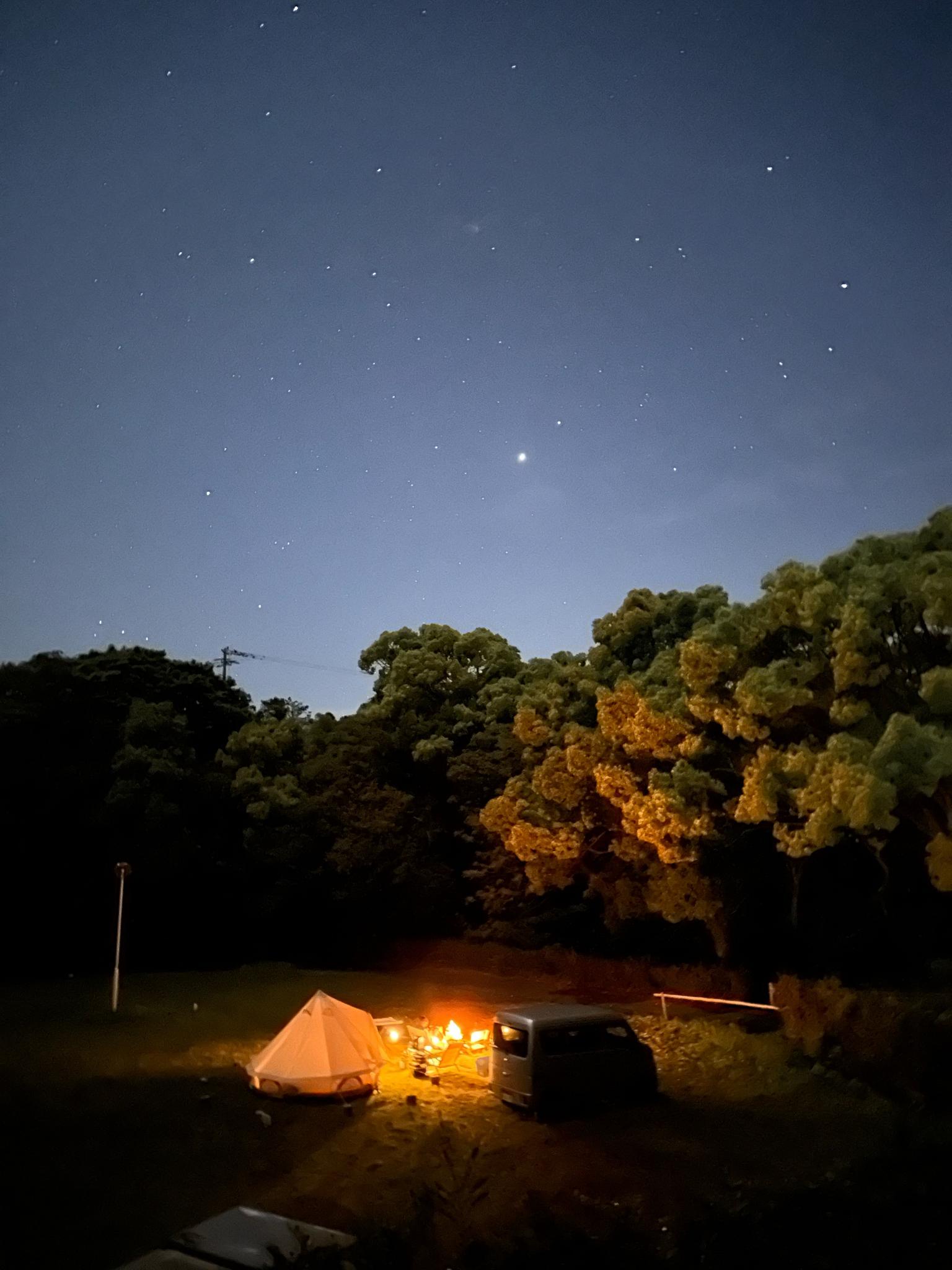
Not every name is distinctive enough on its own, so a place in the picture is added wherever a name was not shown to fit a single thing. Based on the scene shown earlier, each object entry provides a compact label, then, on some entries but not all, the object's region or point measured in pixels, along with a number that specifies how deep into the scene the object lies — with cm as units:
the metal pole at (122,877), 1769
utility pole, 4388
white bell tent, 1229
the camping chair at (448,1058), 1384
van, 1141
